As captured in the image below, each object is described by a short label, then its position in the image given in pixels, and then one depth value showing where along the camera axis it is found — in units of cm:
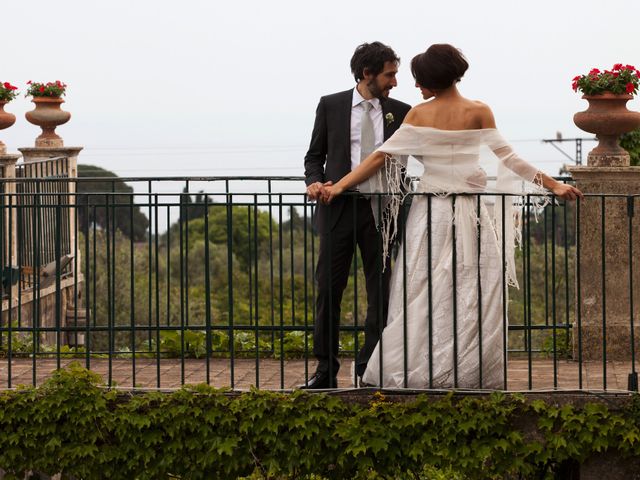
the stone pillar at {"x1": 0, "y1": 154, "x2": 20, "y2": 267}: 1656
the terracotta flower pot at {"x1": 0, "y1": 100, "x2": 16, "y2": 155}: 1717
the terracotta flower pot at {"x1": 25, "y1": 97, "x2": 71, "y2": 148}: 1830
